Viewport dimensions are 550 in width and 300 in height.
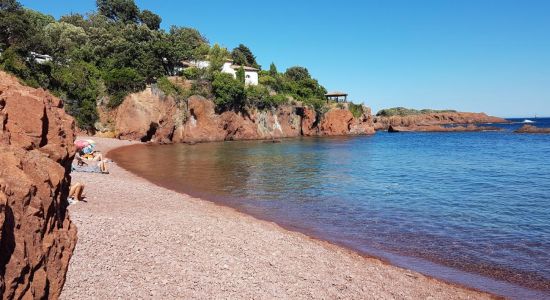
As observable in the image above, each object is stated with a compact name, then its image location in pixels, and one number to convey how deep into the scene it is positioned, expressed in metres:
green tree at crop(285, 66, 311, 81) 96.00
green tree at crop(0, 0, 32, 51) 44.00
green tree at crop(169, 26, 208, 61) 67.79
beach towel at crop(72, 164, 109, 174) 21.75
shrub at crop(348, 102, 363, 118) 94.47
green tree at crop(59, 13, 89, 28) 84.99
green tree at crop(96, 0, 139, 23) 97.00
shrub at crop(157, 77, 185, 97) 61.09
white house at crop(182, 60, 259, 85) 75.24
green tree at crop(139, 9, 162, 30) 95.06
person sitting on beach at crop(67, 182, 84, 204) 13.68
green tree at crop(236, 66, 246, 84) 75.50
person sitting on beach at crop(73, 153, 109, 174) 22.52
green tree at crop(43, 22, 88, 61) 53.50
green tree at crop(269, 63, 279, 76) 88.21
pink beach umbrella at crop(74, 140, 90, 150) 23.19
